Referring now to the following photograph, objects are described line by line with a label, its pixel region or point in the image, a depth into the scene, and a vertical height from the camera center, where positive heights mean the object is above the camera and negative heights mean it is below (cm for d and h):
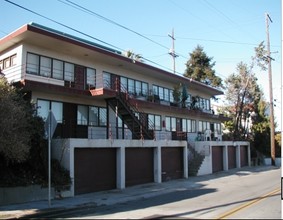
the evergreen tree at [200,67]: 5766 +1230
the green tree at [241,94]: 5266 +741
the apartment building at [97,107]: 2053 +271
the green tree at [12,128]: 1493 +80
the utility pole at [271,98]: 4169 +522
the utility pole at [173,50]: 5142 +1302
